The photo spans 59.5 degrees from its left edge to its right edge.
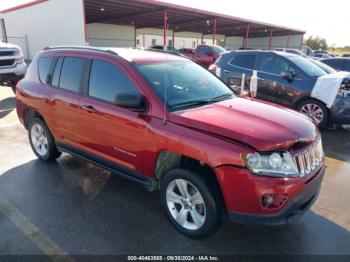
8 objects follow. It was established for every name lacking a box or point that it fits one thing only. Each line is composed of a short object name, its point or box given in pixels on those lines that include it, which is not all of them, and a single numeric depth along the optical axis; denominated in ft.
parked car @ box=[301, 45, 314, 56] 106.11
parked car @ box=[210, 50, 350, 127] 23.00
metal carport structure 67.15
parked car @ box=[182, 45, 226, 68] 53.31
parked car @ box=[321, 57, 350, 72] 41.80
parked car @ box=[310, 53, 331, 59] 88.43
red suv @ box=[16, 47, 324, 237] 8.71
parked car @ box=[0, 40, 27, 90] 31.79
